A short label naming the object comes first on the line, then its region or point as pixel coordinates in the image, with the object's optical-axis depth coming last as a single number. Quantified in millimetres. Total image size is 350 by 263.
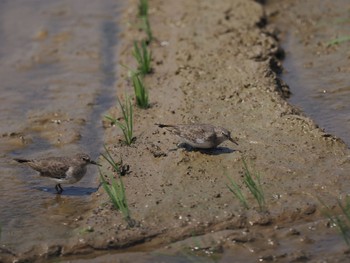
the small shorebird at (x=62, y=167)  18391
